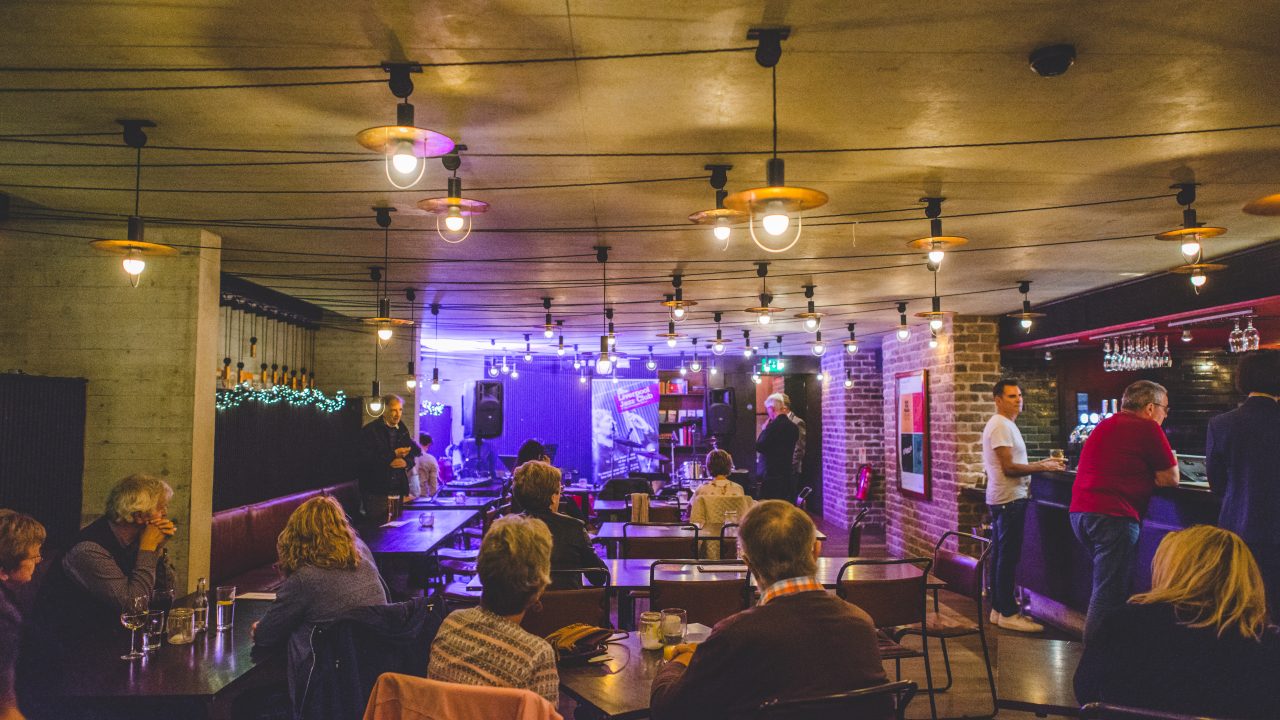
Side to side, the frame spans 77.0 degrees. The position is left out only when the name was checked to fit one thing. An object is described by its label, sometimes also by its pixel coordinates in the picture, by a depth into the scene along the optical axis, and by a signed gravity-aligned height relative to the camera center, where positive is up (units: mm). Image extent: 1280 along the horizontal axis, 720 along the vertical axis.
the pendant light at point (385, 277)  5109 +1261
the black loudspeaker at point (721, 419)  14148 -63
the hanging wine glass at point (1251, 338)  5992 +548
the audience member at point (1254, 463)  3842 -255
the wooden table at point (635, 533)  5547 -821
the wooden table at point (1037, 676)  2213 -771
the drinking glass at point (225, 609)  3115 -735
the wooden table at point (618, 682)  2373 -849
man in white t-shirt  6301 -628
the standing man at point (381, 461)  7703 -417
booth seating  6062 -1012
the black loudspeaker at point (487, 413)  14422 +79
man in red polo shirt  4777 -407
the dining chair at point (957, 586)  4223 -923
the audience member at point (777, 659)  1979 -606
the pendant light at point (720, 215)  3482 +894
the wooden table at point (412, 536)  5137 -831
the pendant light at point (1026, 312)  6848 +866
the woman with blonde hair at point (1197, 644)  2076 -613
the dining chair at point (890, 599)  3832 -891
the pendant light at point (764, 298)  6486 +1021
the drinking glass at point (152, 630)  2842 -749
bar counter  5277 -1069
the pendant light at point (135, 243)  3648 +853
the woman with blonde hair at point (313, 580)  2893 -611
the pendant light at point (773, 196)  2674 +738
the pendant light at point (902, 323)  7868 +1018
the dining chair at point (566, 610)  3359 -807
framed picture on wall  9617 -259
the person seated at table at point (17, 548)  2791 -447
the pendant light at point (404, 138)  2549 +898
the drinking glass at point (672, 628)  2836 -747
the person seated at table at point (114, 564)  3197 -599
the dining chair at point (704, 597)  3480 -792
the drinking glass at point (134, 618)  2770 -686
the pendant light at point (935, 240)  4254 +923
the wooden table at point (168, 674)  2428 -821
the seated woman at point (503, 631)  2166 -593
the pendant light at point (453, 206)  3420 +920
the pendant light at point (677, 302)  6442 +961
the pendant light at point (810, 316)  6777 +840
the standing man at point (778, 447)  9648 -390
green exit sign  15125 +944
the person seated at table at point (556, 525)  4102 -553
